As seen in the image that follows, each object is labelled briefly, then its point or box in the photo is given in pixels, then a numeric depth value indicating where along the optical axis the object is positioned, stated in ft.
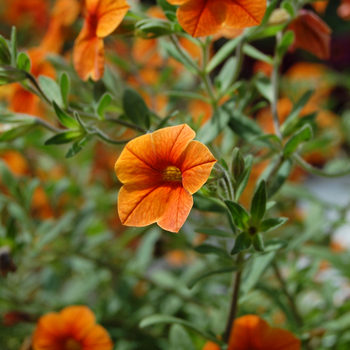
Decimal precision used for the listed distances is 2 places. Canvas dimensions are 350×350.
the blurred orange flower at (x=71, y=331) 1.14
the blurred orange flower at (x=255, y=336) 1.04
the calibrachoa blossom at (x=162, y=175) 0.89
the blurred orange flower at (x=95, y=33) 0.99
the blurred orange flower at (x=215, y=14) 0.94
